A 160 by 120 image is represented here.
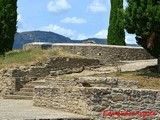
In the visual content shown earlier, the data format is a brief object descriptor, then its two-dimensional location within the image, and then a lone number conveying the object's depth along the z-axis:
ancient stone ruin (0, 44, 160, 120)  11.35
